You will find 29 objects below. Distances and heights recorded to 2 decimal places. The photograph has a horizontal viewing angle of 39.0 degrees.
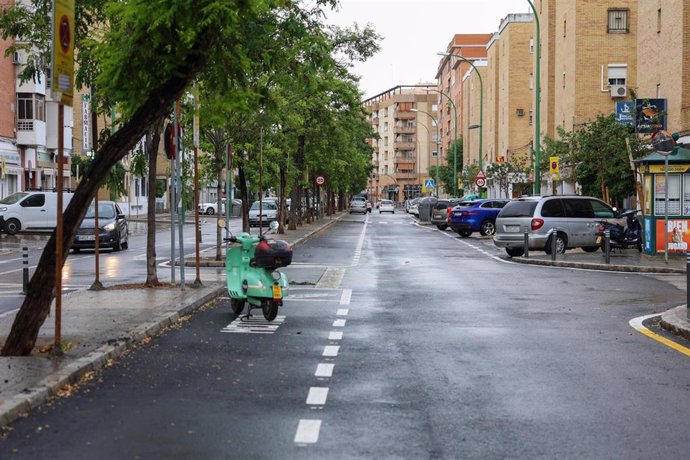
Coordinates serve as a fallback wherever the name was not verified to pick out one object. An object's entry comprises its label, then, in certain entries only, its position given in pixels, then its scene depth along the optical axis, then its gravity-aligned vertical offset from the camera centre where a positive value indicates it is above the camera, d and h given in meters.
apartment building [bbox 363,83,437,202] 178.00 +10.71
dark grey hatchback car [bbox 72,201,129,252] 30.81 -1.11
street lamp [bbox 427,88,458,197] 78.93 +1.06
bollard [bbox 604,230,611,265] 23.66 -1.24
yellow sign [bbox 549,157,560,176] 34.47 +1.05
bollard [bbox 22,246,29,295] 15.98 -1.20
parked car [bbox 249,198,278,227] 52.78 -0.95
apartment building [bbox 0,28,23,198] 51.41 +3.30
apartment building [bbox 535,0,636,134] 52.22 +7.68
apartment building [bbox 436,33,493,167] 120.19 +16.19
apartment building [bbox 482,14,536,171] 75.44 +8.86
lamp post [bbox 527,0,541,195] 37.06 +2.28
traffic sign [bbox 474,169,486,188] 52.19 +0.84
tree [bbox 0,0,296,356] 9.18 +1.33
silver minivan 27.84 -0.75
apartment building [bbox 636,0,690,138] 35.00 +5.36
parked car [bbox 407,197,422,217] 86.26 -1.20
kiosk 25.14 -0.03
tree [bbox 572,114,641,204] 33.28 +1.33
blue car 42.12 -0.97
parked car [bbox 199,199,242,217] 83.31 -1.15
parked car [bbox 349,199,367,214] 97.25 -1.06
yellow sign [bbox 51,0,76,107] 8.55 +1.30
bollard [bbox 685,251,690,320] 12.10 -1.19
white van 39.47 -0.66
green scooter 12.45 -1.01
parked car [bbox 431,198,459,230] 51.22 -0.92
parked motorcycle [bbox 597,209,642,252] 27.97 -1.06
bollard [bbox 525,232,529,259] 26.22 -1.31
